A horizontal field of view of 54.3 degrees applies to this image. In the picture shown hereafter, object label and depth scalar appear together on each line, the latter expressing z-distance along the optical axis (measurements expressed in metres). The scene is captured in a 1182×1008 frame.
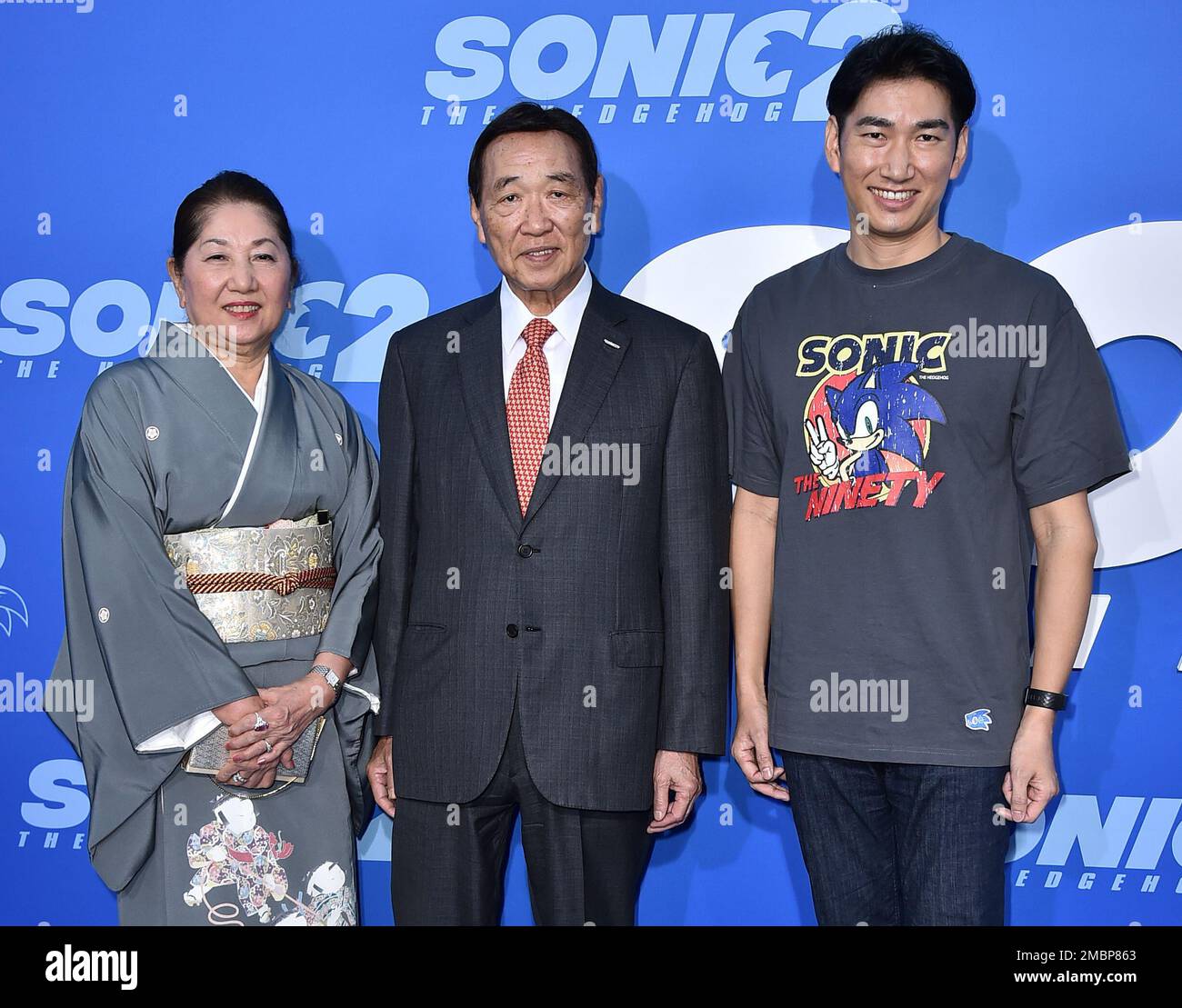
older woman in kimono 2.64
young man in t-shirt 2.39
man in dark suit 2.55
